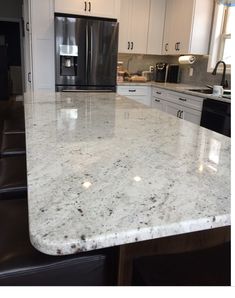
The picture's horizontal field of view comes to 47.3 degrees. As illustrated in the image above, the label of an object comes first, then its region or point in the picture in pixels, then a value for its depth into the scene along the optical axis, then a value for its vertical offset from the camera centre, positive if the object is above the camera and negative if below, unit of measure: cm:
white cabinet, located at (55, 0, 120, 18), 379 +95
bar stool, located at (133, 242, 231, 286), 72 -52
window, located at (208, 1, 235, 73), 367 +60
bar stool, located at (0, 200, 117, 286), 70 -50
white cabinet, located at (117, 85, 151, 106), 438 -23
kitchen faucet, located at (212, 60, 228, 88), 343 +1
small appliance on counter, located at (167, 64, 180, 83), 475 +11
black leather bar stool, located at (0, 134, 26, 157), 168 -47
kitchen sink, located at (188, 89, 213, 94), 354 -13
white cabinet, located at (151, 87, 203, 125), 333 -32
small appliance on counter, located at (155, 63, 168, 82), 483 +12
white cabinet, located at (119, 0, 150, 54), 440 +84
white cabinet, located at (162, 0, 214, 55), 377 +78
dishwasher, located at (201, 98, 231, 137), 282 -36
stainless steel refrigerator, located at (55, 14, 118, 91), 368 +32
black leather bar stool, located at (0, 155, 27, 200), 119 -49
